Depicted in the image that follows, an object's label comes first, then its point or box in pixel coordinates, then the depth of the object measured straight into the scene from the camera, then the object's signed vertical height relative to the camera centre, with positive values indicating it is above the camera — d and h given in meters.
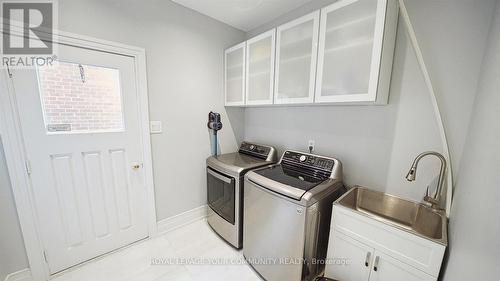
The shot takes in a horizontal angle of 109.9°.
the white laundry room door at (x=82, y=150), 1.38 -0.36
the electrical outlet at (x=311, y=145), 1.92 -0.33
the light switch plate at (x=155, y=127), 1.88 -0.17
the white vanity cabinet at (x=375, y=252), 0.96 -0.84
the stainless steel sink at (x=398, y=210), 1.19 -0.72
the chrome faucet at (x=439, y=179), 1.15 -0.40
